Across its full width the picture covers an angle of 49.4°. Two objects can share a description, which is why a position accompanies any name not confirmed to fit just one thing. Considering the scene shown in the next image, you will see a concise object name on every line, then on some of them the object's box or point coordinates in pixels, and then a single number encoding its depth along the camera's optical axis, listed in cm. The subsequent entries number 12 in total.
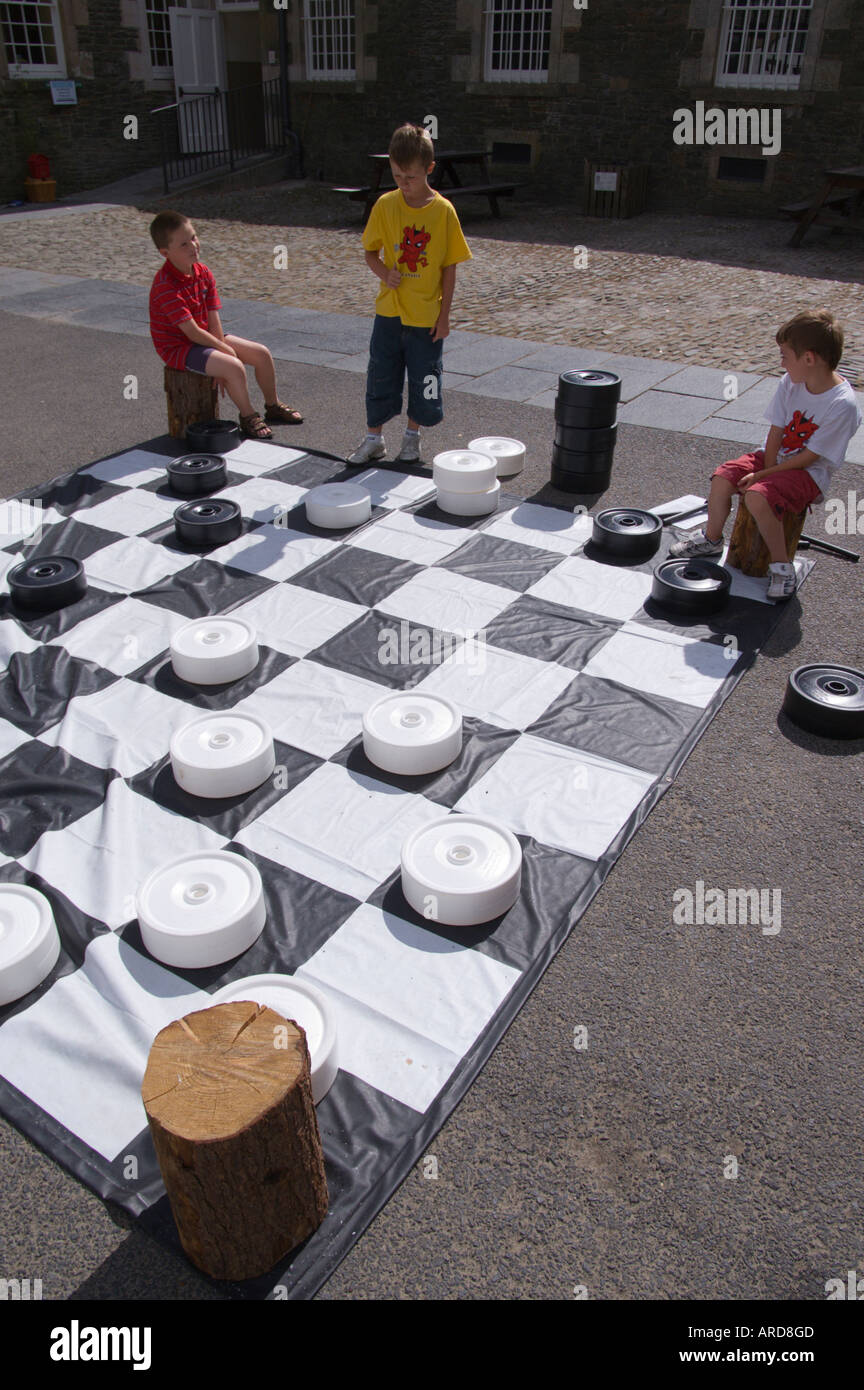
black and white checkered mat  227
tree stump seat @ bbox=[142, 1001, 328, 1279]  171
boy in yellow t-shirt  480
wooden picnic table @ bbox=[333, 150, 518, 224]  1277
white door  1652
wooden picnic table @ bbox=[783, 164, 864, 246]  1085
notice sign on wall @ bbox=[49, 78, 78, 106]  1485
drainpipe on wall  1623
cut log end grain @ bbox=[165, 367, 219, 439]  574
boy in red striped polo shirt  531
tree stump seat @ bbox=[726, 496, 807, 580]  425
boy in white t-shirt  387
